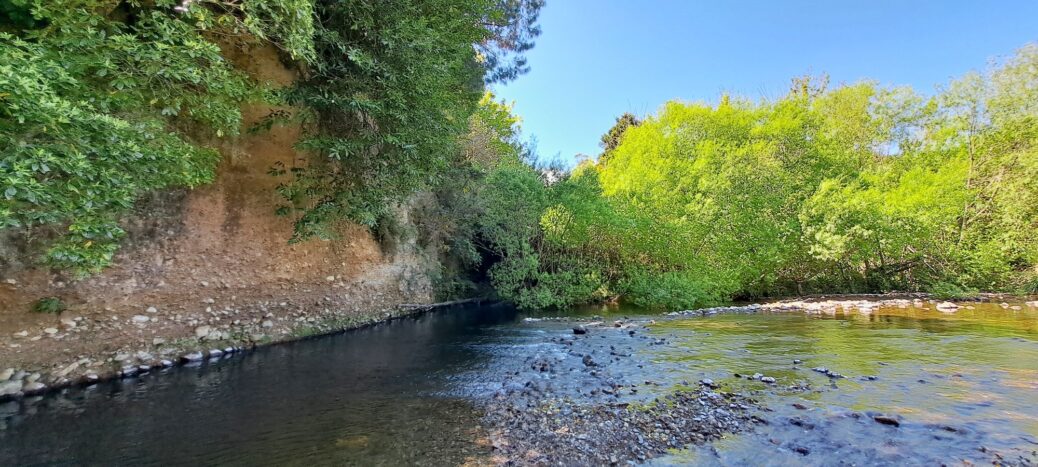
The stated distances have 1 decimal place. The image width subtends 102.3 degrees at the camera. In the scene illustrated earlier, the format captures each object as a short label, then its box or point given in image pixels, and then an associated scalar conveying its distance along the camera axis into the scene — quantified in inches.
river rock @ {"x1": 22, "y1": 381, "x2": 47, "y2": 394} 274.4
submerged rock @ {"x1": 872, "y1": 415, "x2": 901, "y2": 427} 203.8
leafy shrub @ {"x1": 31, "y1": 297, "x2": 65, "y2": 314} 292.2
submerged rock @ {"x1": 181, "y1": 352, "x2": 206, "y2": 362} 363.6
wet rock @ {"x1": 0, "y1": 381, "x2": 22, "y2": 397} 264.7
